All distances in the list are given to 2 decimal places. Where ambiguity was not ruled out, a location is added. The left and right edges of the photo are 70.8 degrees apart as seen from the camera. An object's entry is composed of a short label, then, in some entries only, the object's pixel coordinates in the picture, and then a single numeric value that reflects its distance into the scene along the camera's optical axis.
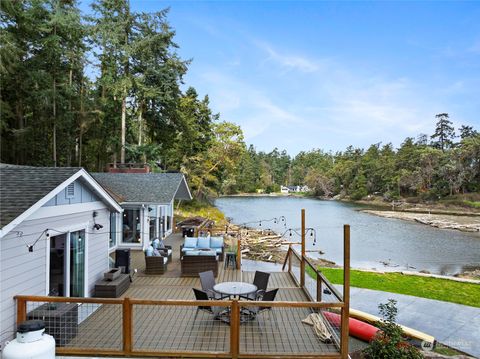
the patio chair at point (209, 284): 7.87
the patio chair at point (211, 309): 6.96
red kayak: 8.22
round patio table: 7.30
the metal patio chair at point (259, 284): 7.79
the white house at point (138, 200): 14.95
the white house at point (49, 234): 5.39
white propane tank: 4.57
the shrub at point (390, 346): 6.18
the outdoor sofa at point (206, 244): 12.84
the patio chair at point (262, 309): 6.78
